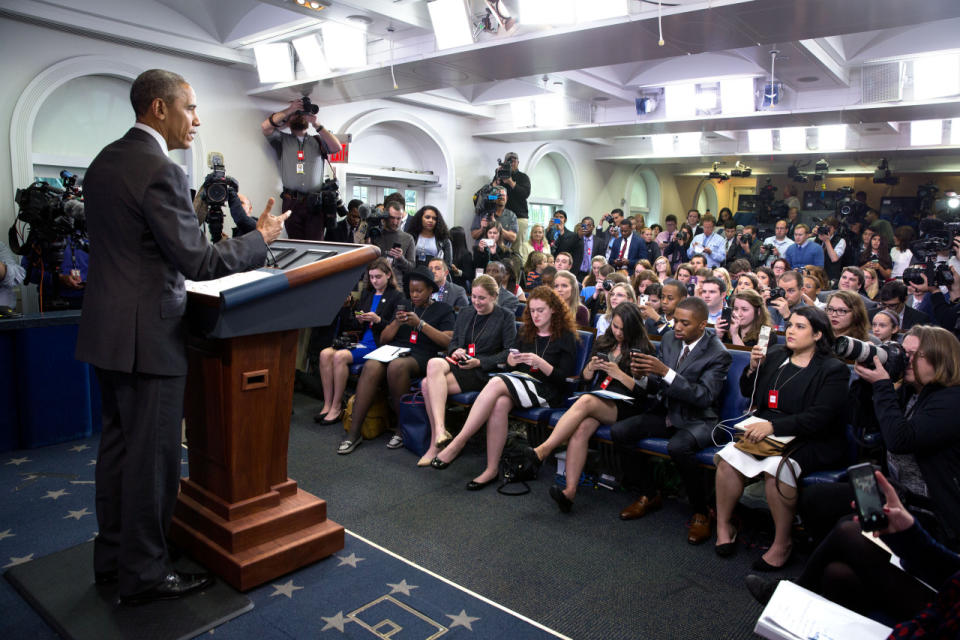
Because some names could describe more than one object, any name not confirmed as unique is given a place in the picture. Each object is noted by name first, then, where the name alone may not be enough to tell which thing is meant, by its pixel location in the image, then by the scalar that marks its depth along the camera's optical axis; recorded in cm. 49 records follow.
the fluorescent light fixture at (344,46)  571
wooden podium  215
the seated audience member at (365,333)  471
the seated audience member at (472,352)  398
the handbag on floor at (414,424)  407
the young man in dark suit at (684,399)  315
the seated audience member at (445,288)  509
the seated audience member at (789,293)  448
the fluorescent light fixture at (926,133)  923
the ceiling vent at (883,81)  620
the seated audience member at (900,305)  439
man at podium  190
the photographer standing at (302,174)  651
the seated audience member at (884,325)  372
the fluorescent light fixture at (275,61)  609
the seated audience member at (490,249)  742
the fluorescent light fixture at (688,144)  1167
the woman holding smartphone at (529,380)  371
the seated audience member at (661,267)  690
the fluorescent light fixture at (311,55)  591
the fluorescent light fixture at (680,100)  742
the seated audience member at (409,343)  428
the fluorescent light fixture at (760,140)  1059
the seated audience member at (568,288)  464
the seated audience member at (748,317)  390
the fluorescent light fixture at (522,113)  883
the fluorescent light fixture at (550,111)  846
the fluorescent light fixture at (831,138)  978
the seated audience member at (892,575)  142
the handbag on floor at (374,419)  438
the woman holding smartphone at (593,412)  336
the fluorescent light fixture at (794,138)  1019
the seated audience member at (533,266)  640
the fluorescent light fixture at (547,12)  440
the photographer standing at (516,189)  866
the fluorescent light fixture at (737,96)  697
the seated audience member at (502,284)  513
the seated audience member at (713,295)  440
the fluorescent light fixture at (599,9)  422
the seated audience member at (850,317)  343
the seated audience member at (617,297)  443
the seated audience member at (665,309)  430
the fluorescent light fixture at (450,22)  500
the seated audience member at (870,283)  567
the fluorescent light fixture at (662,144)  1166
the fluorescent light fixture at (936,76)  589
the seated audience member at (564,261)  676
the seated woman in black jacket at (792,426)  278
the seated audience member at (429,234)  656
